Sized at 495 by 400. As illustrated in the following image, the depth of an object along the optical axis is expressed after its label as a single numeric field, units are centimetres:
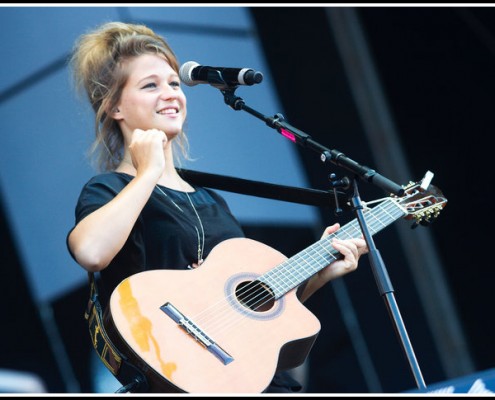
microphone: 426
